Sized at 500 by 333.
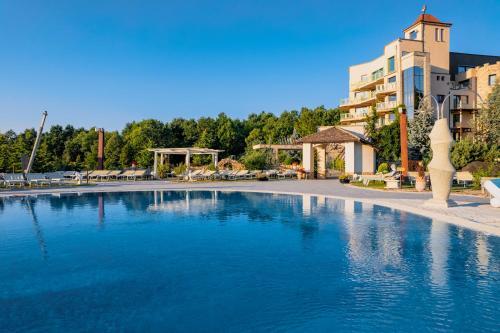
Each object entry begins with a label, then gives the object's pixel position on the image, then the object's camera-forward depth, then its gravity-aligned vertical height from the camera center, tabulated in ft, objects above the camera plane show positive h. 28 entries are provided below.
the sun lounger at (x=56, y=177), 75.75 -2.03
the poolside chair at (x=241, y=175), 88.63 -2.38
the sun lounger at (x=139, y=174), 93.56 -1.93
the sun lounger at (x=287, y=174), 94.07 -2.41
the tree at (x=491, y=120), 91.70 +11.49
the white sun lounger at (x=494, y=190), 36.83 -2.95
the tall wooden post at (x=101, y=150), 113.91 +5.64
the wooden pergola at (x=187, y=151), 92.38 +4.05
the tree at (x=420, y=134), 89.76 +7.55
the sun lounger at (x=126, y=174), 94.48 -1.91
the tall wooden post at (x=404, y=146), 60.18 +3.01
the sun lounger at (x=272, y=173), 93.30 -2.12
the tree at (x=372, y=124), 99.60 +12.01
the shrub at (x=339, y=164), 115.24 +0.10
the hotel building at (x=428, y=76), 101.35 +26.82
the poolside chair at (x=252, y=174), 89.83 -2.23
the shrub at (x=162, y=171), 96.32 -1.23
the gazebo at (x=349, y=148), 87.76 +4.29
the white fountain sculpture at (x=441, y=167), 37.83 -0.43
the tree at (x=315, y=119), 143.64 +19.87
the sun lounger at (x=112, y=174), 95.25 -1.88
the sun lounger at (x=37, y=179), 71.41 -2.29
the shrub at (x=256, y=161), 98.94 +1.23
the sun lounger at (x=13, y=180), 70.32 -2.29
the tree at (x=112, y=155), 122.93 +4.30
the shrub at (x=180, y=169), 96.63 -0.78
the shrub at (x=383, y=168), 75.25 -0.92
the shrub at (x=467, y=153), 69.21 +1.91
